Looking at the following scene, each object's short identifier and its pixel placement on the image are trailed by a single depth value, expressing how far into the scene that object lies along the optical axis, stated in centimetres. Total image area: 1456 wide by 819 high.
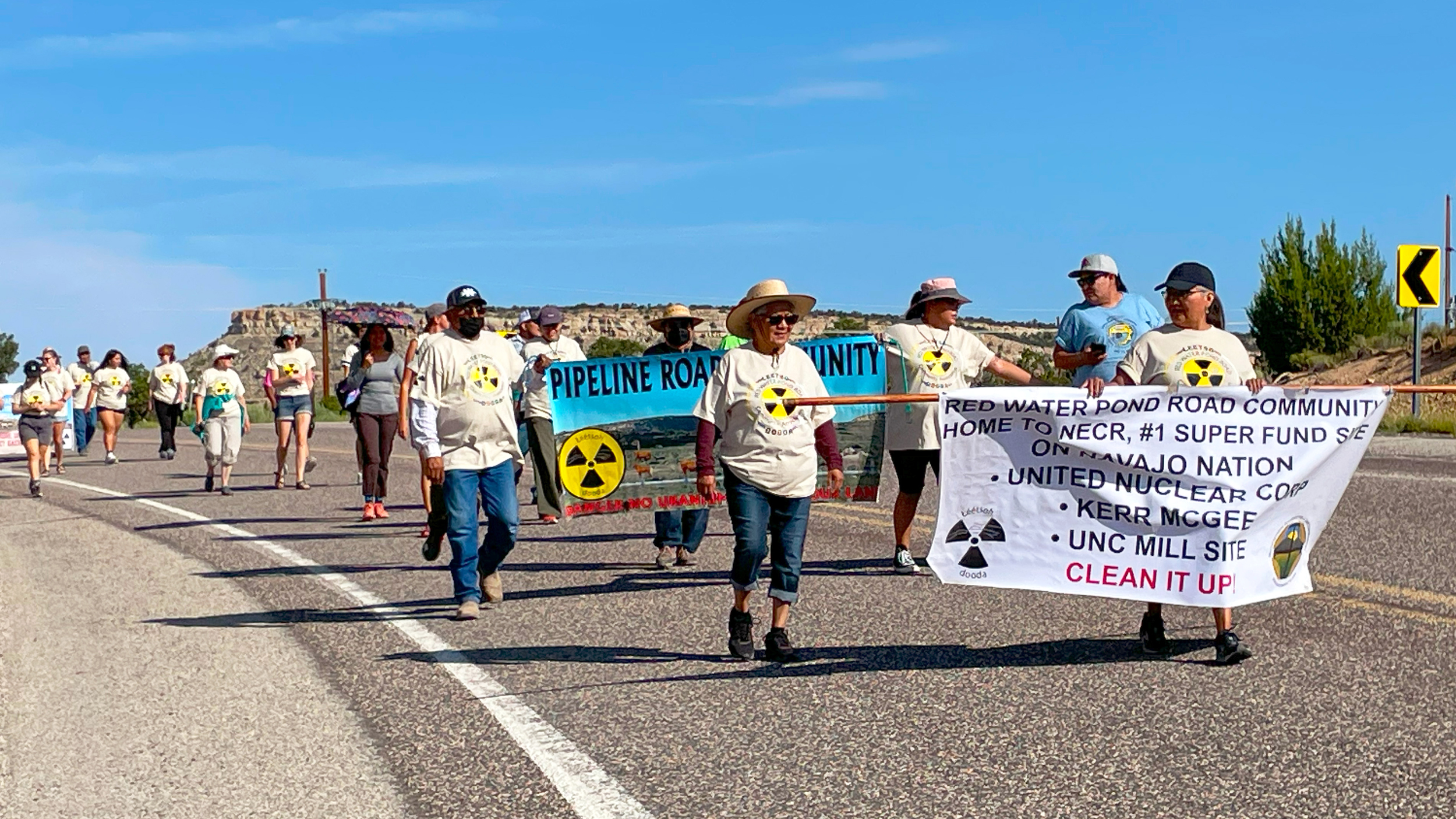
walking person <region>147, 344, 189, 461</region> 2695
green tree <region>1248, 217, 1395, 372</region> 4428
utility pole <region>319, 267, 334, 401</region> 7594
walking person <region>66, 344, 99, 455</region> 2917
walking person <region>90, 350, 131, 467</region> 2658
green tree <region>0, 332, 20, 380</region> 11319
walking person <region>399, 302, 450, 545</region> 1098
